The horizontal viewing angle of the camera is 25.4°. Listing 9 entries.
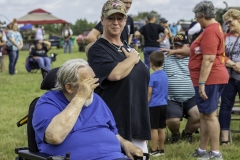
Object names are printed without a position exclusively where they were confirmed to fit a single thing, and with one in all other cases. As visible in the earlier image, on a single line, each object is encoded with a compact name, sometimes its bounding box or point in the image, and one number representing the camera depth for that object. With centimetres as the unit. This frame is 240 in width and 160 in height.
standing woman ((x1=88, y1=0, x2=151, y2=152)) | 416
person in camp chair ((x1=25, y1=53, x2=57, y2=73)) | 1684
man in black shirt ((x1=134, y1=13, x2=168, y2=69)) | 1402
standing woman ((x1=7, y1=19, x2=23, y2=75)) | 1653
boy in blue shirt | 640
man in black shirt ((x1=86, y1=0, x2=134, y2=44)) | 635
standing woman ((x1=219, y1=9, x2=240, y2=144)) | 681
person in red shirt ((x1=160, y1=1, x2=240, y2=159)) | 571
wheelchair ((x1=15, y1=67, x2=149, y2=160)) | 363
